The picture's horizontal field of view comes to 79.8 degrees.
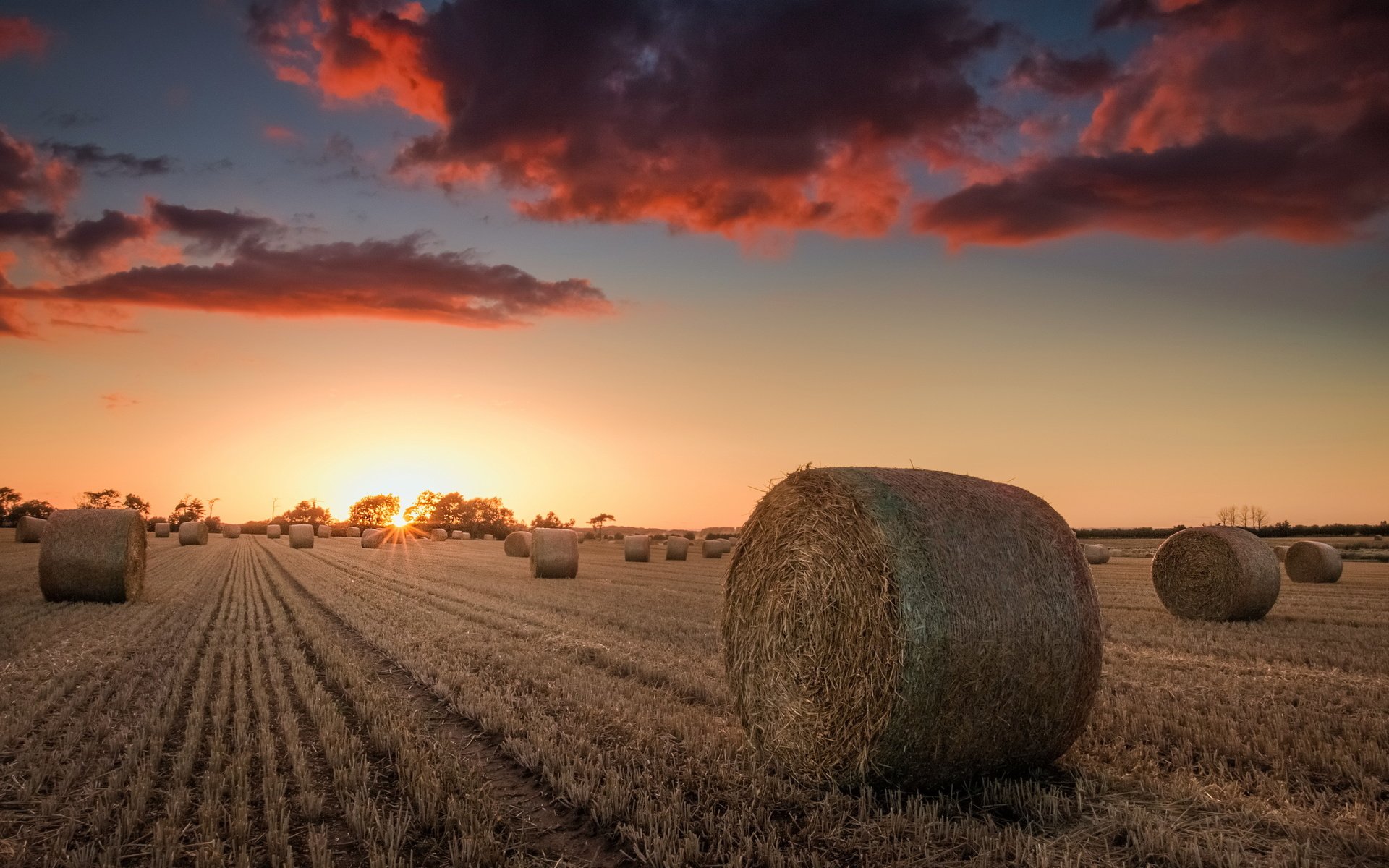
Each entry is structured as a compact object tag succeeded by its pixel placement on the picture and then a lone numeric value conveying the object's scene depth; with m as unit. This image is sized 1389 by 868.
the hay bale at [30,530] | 42.38
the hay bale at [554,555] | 24.67
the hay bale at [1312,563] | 23.69
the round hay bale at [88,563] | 16.05
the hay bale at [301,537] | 47.94
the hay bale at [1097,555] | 34.94
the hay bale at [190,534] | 49.34
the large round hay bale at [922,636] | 5.29
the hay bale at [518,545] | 41.12
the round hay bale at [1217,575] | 14.35
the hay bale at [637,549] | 36.12
